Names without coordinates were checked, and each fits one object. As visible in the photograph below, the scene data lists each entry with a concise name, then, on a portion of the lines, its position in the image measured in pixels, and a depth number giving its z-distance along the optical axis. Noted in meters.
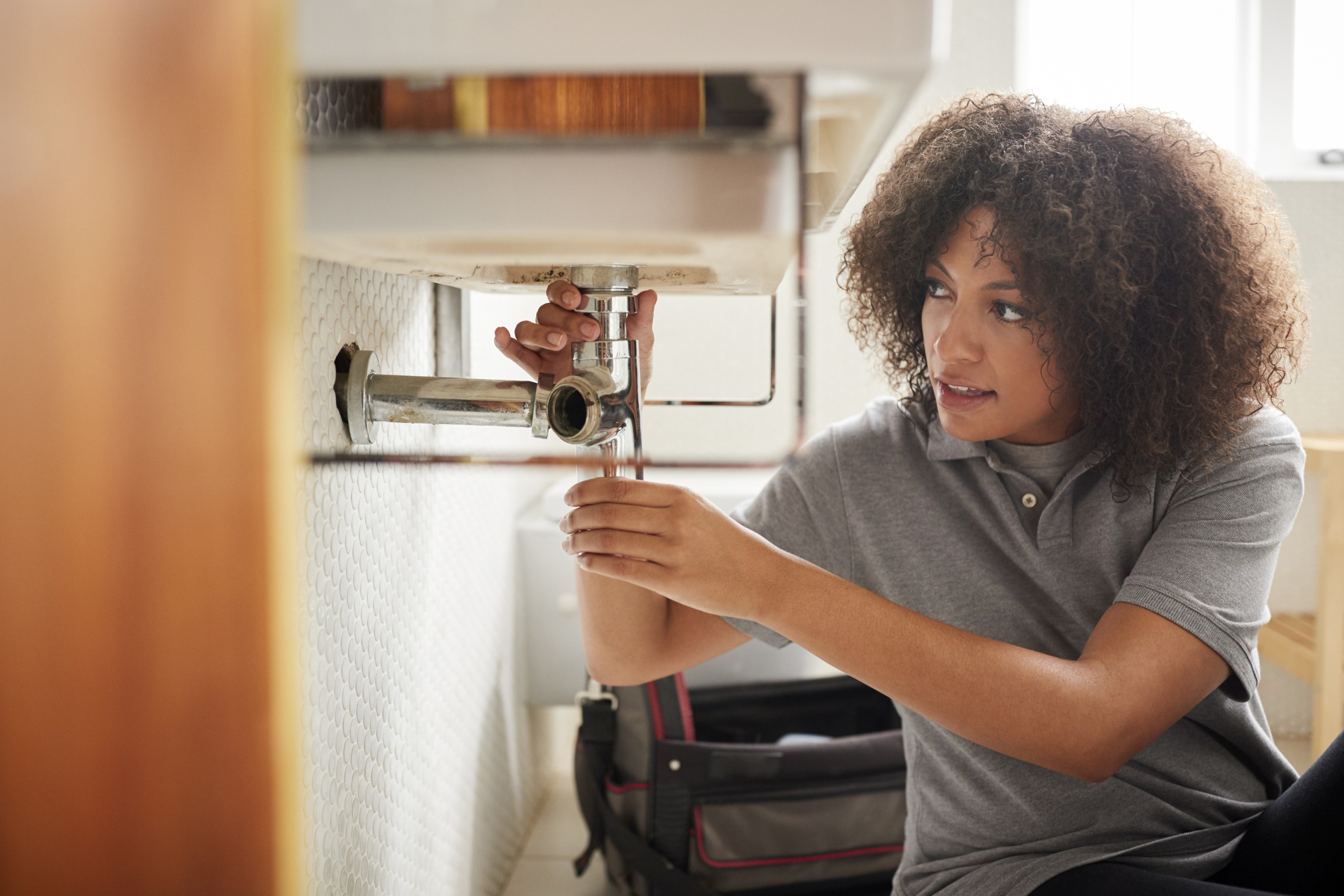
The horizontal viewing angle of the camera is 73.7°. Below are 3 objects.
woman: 0.61
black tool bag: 1.13
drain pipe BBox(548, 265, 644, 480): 0.52
